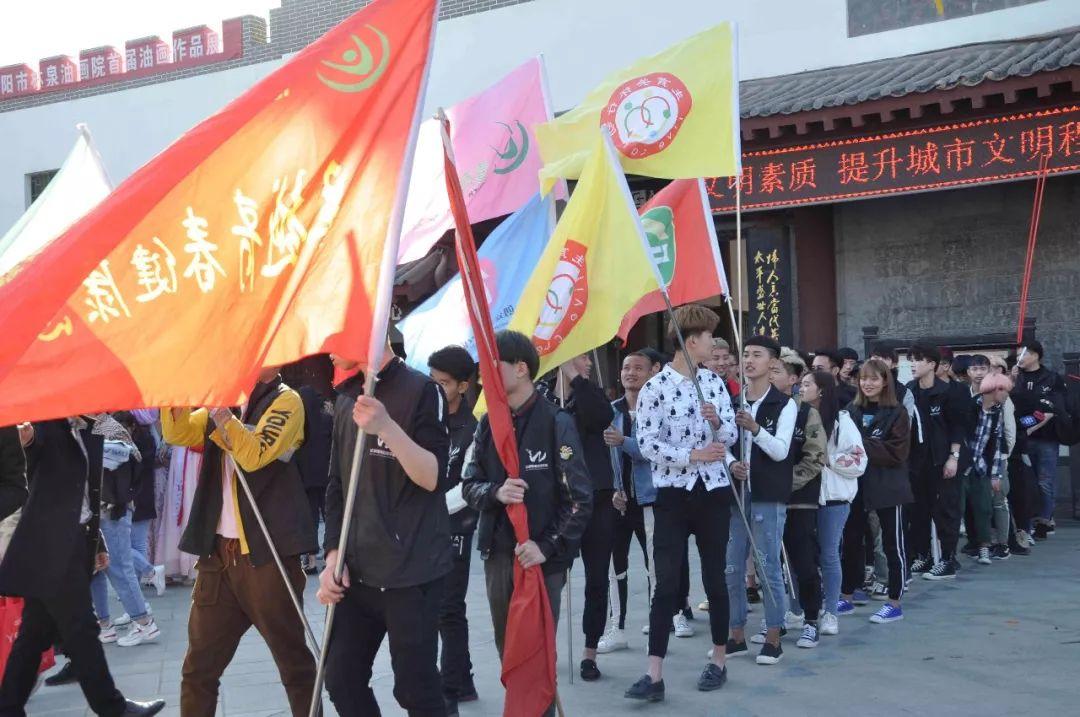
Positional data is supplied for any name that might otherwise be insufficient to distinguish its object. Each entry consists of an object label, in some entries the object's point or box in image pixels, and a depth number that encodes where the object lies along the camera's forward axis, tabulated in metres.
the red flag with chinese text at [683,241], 8.06
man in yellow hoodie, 5.05
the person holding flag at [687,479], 6.51
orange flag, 3.76
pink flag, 9.16
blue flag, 8.09
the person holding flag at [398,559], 4.54
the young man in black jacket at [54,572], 5.75
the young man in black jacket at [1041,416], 12.23
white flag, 6.07
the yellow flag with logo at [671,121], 7.79
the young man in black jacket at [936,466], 10.12
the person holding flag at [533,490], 5.41
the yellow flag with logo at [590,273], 6.54
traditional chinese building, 13.45
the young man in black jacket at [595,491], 7.06
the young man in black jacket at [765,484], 7.30
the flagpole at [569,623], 6.68
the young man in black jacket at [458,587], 6.50
